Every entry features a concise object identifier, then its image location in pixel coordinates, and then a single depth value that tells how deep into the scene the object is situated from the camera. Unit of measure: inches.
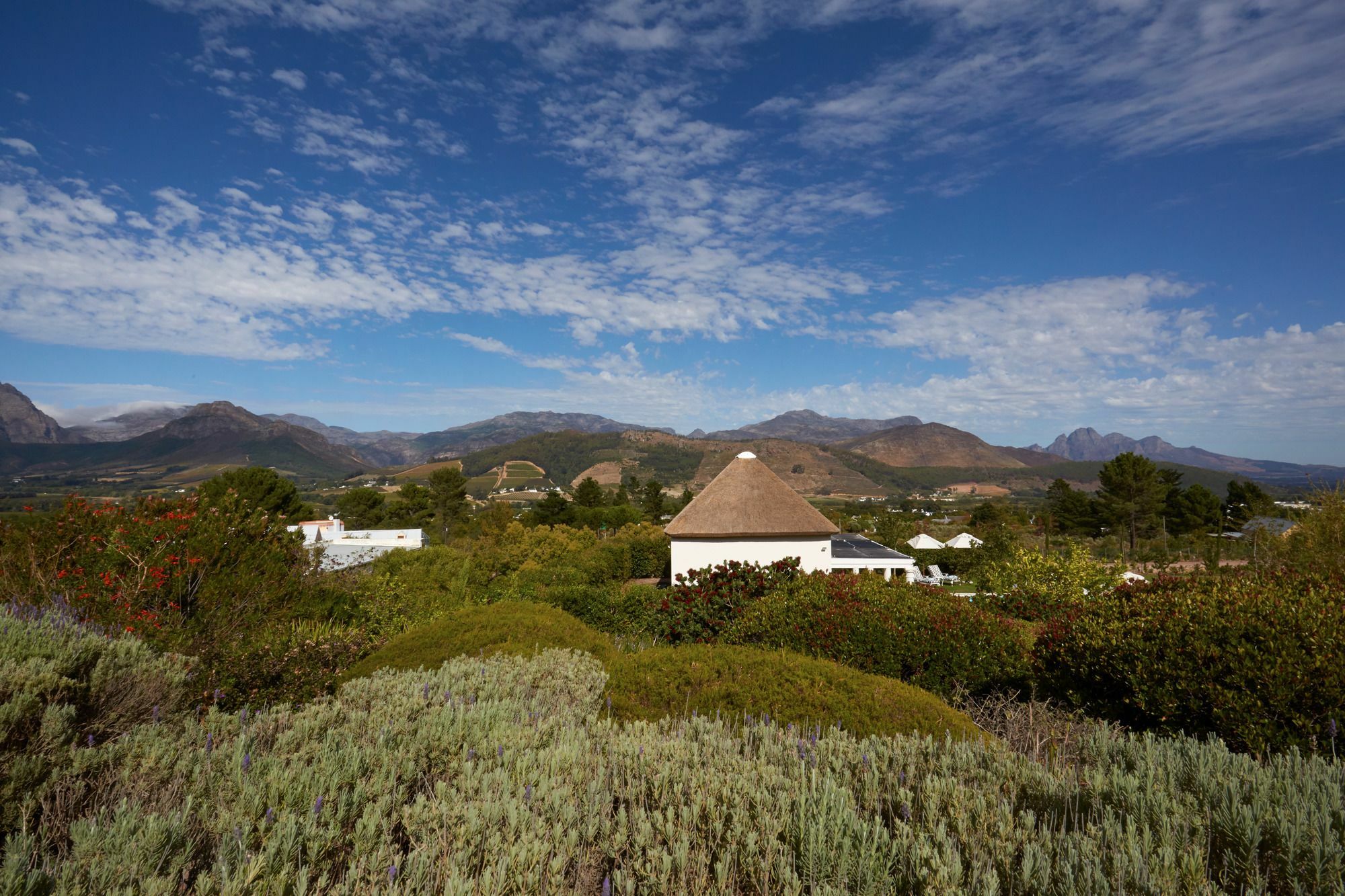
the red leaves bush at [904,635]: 262.5
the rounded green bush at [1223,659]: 160.7
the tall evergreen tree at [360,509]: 2253.9
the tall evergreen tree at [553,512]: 2210.9
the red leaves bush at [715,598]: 389.7
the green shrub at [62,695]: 95.8
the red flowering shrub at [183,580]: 248.1
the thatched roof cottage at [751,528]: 717.9
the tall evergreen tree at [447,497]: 2416.3
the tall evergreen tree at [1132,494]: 2038.6
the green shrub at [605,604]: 573.9
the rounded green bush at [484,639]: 267.0
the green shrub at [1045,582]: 483.8
